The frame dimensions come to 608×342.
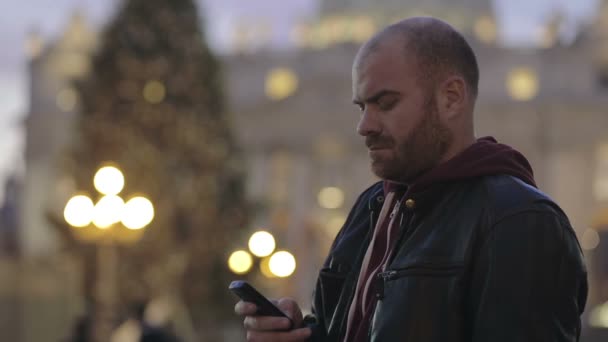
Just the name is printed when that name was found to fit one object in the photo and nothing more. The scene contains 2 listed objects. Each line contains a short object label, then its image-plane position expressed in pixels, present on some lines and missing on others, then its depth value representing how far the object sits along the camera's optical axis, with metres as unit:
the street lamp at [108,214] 16.91
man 3.57
